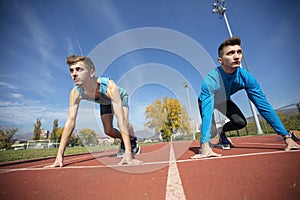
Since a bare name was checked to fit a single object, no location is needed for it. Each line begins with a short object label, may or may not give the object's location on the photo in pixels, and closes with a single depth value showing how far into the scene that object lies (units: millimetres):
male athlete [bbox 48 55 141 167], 2148
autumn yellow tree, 20828
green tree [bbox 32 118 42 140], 39188
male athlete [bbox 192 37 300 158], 2090
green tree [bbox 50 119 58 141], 44256
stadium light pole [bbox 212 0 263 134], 13141
